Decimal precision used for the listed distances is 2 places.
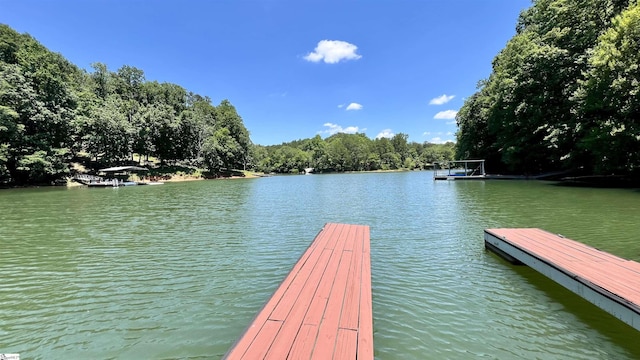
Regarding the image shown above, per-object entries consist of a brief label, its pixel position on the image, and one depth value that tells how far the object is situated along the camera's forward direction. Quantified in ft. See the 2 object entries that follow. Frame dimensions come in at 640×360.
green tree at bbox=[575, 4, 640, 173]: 70.38
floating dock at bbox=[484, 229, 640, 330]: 14.46
